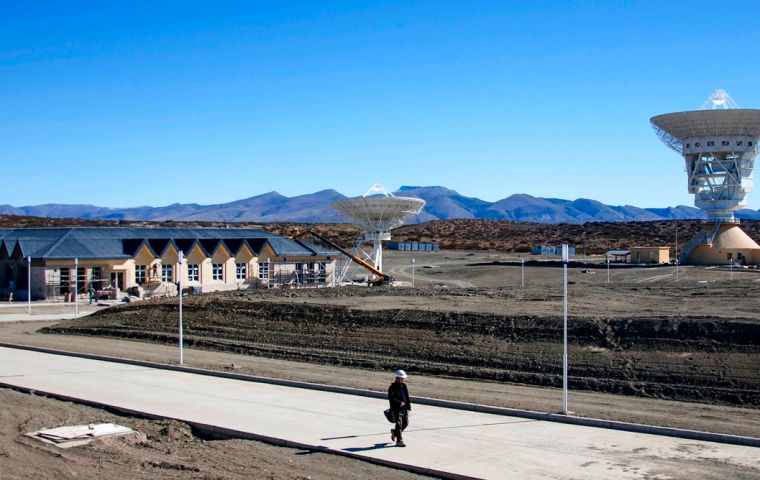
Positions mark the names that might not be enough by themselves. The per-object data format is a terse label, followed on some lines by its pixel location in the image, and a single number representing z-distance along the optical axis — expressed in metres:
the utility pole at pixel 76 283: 46.90
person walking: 15.59
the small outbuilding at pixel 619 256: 87.25
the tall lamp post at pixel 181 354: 27.22
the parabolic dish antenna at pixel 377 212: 61.41
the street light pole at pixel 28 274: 52.28
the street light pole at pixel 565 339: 18.89
